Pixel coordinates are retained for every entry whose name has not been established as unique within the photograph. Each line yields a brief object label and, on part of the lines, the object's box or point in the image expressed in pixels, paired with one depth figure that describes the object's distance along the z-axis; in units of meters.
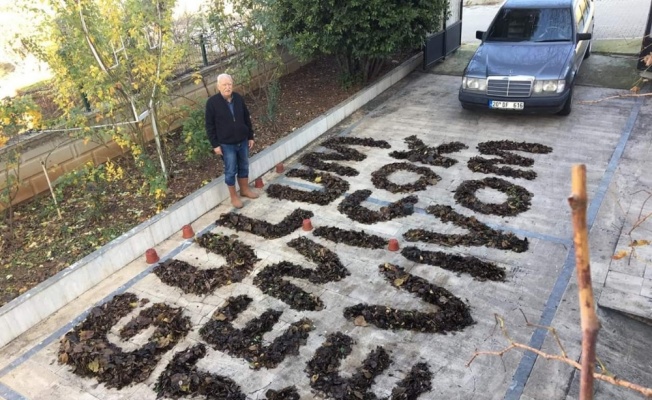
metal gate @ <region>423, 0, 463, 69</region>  12.09
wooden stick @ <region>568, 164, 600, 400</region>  1.25
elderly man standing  6.62
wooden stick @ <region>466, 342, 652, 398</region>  1.67
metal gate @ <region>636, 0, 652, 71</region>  9.90
